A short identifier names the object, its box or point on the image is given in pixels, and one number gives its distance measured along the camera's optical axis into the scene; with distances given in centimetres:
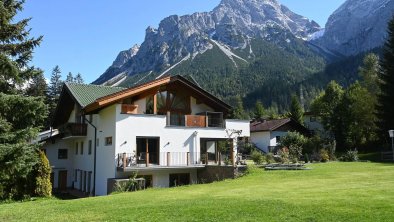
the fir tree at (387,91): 4216
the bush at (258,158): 3159
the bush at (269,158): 3050
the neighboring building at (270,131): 5194
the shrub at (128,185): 2317
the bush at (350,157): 3503
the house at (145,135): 2545
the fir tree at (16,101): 1661
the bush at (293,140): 3941
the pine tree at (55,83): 6884
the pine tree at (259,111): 9358
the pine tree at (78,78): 8814
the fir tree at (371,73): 5178
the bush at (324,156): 3444
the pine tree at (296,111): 7446
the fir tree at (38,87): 4975
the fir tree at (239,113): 9250
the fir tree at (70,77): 8638
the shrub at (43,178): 2377
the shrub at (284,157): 2845
